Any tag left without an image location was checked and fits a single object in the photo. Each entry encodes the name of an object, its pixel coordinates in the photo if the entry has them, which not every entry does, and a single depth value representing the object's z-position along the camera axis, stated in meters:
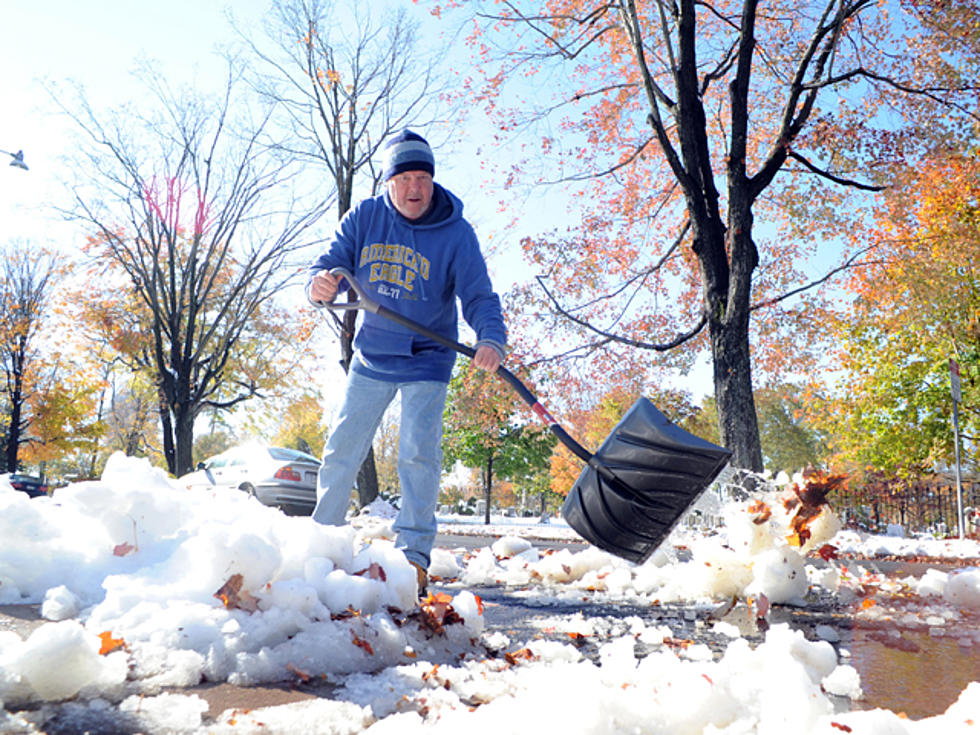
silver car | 12.72
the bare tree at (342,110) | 14.19
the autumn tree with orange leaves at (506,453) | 32.22
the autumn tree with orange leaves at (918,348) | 11.62
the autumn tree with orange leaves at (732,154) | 8.13
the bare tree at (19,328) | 23.98
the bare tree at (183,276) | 15.90
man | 3.18
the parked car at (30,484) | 25.47
